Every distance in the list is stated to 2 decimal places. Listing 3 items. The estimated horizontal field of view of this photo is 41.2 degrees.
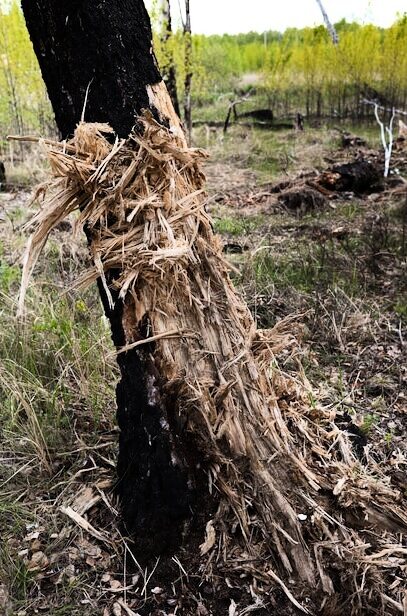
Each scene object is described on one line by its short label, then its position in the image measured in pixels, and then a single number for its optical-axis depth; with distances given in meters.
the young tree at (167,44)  8.44
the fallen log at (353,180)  6.62
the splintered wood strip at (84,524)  1.73
